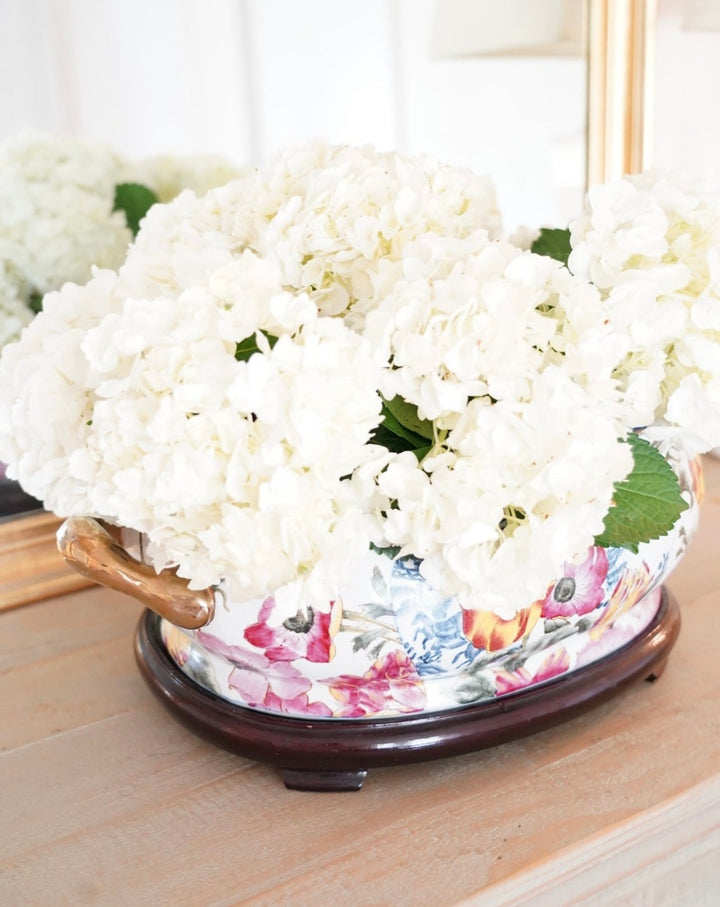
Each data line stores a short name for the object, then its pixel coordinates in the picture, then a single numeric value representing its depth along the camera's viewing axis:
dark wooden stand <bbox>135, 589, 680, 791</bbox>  0.59
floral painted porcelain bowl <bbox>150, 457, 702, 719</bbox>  0.54
